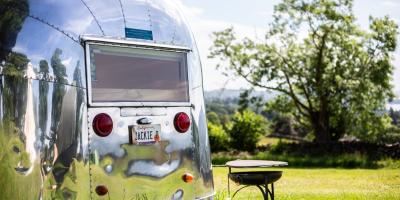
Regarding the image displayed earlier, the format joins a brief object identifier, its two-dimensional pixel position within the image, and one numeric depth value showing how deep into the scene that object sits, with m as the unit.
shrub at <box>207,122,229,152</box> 30.44
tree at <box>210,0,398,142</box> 31.52
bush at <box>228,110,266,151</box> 30.56
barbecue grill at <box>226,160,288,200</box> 7.27
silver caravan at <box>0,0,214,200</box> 4.96
